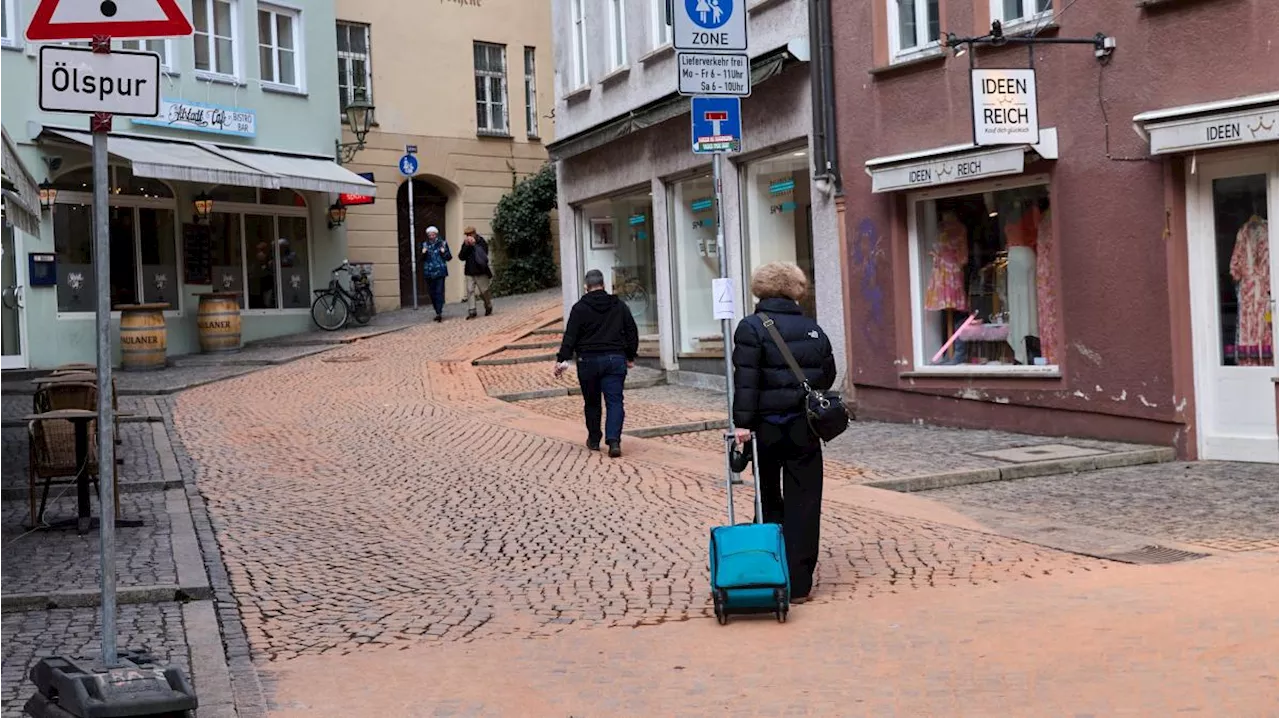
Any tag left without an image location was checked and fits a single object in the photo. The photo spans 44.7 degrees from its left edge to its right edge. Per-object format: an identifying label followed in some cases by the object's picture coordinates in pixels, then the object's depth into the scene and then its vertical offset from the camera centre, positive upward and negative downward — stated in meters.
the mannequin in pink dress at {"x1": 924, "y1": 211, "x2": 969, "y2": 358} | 15.11 +0.62
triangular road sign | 5.68 +1.29
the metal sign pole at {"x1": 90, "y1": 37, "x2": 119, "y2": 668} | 5.66 -0.03
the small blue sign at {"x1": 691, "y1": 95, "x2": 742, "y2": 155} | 9.45 +1.33
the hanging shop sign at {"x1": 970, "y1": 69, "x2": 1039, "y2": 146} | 13.13 +1.89
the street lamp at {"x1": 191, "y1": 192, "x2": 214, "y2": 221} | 25.41 +2.65
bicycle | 27.89 +1.01
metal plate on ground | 12.38 -1.00
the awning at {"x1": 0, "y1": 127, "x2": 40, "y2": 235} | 10.40 +1.36
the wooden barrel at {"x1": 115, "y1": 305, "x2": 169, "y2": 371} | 22.98 +0.46
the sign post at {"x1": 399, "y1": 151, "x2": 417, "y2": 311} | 29.92 +3.57
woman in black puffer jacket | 7.66 -0.34
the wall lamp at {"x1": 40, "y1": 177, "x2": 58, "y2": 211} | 22.83 +2.63
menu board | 25.83 +1.91
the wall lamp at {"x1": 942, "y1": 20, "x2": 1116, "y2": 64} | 12.76 +2.50
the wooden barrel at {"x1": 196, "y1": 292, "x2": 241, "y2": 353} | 25.23 +0.73
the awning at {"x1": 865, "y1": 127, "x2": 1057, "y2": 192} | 13.45 +1.54
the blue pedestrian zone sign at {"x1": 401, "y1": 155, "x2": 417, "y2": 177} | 29.92 +3.70
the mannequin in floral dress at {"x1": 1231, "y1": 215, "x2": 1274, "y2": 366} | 12.03 +0.23
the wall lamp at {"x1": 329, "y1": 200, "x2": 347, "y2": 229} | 28.27 +2.70
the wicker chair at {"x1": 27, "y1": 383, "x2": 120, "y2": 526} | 9.91 -0.51
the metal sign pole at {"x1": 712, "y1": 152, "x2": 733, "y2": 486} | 9.27 +0.71
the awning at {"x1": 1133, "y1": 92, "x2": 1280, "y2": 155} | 11.28 +1.48
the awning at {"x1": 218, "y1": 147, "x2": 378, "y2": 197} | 25.48 +3.22
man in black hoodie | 13.72 +0.03
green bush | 33.00 +2.48
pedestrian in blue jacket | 27.53 +1.58
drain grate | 8.32 -1.25
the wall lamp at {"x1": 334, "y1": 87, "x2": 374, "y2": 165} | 28.94 +4.45
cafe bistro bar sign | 25.11 +4.12
